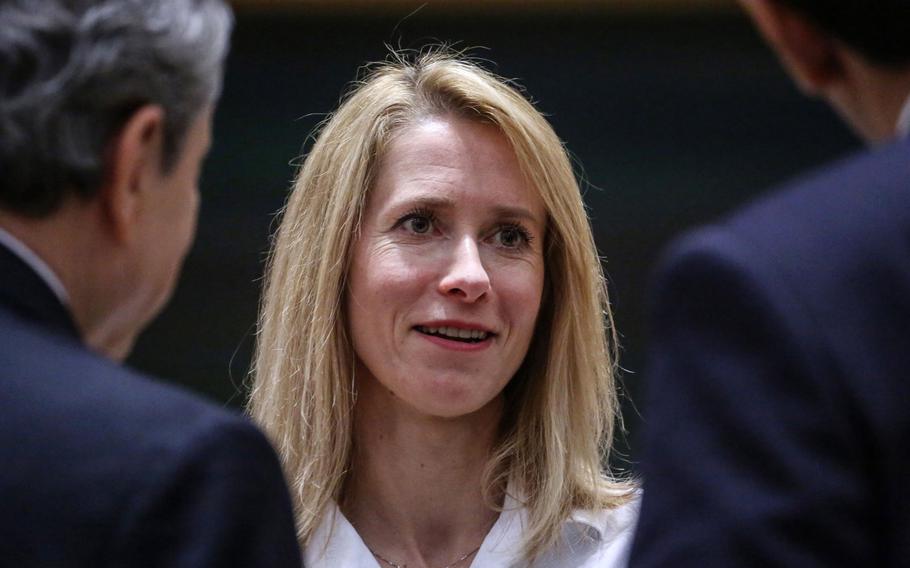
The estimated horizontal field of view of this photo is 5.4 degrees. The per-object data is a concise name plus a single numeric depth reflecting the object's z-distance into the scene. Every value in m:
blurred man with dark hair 4.97
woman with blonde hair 5.93
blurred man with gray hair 5.46
